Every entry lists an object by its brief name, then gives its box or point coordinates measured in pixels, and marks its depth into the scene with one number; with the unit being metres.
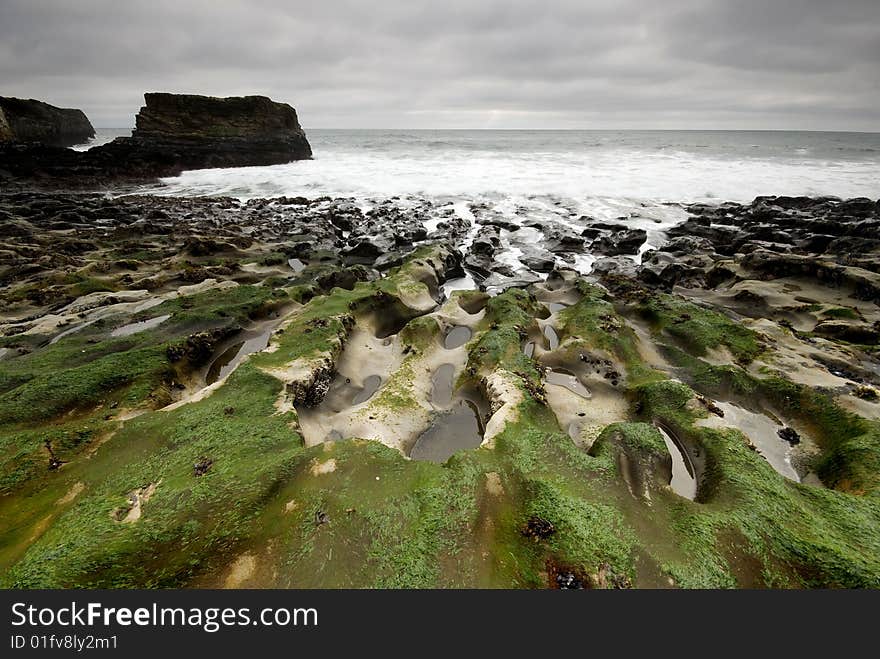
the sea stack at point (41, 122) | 65.81
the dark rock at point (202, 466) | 6.30
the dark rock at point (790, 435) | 8.34
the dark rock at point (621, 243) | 23.08
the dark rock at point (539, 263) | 20.53
